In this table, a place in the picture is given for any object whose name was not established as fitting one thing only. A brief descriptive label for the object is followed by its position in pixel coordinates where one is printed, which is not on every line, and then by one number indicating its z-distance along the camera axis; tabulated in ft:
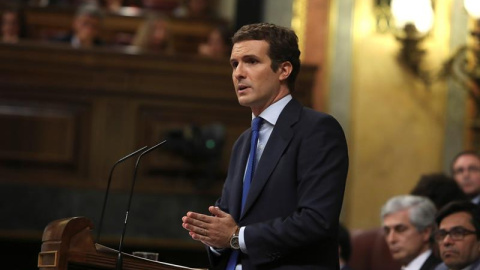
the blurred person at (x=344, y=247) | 35.14
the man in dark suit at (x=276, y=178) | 18.72
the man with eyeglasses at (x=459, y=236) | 27.17
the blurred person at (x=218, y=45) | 57.52
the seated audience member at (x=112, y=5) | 65.35
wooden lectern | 18.13
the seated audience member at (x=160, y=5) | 67.87
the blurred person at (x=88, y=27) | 52.15
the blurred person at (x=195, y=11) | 65.21
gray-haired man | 32.71
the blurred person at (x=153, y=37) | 54.75
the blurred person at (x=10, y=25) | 55.83
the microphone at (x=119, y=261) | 18.37
